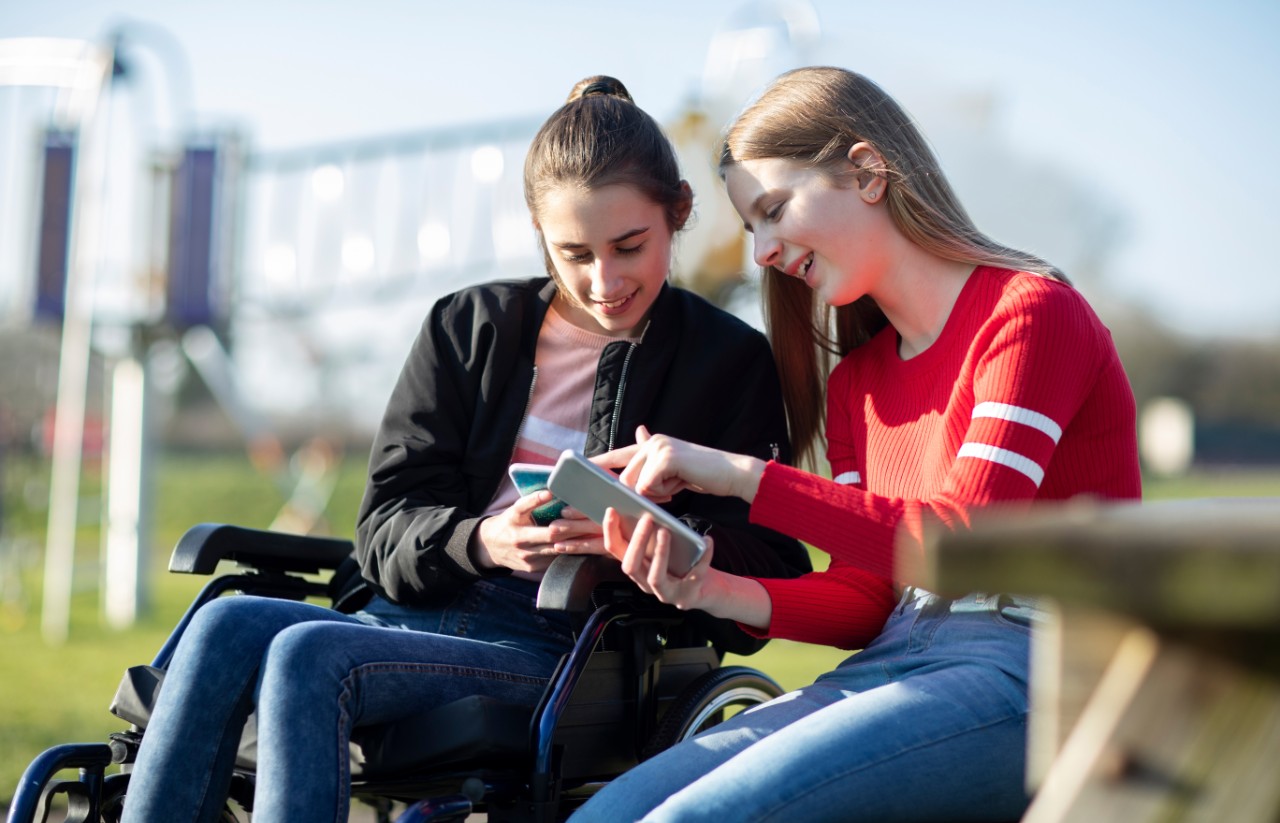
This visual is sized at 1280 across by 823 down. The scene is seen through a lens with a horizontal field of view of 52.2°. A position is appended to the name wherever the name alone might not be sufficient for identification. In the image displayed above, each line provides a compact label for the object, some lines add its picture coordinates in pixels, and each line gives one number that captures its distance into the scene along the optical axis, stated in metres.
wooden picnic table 0.73
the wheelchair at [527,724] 1.82
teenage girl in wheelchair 1.80
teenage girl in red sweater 1.58
